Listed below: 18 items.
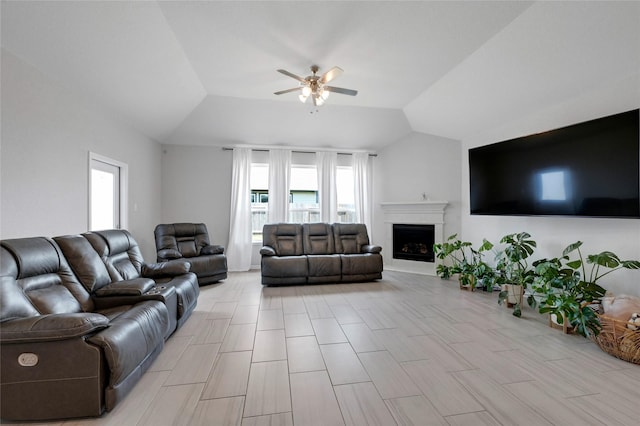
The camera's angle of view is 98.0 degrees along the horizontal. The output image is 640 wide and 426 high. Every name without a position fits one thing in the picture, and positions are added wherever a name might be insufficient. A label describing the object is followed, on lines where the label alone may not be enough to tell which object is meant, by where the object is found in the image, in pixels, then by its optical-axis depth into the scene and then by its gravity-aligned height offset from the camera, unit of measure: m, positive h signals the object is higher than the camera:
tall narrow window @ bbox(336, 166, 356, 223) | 6.34 +0.45
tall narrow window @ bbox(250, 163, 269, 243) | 6.09 +0.33
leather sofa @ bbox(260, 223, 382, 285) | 4.57 -0.72
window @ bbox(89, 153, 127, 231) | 3.63 +0.28
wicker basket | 2.20 -1.01
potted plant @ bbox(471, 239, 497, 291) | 4.01 -0.86
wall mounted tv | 2.54 +0.49
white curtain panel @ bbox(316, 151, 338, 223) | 6.10 +0.63
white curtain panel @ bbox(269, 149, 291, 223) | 5.92 +0.63
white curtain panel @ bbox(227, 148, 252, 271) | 5.75 -0.04
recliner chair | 4.45 -0.63
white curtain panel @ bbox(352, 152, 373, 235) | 6.19 +0.60
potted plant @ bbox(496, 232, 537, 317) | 3.38 -0.74
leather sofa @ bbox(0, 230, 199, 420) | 1.53 -0.74
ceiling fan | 3.16 +1.50
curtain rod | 5.89 +1.37
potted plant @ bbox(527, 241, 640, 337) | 2.46 -0.73
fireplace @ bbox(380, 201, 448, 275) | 5.46 -0.35
